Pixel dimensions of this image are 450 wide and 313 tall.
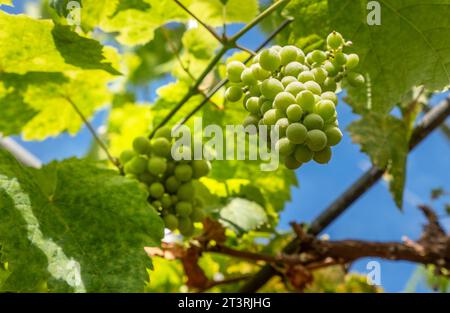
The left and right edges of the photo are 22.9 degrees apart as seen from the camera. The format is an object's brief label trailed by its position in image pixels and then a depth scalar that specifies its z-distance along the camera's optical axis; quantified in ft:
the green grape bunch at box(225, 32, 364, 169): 2.36
